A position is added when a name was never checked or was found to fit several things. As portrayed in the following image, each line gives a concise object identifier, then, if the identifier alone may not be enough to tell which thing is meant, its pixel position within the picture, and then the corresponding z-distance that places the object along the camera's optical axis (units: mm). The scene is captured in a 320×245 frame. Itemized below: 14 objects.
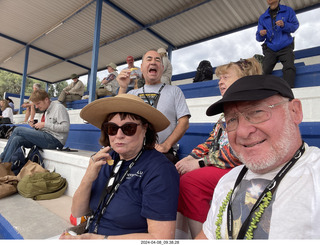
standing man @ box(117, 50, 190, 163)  2090
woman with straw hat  1175
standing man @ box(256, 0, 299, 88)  3557
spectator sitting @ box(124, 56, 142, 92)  3646
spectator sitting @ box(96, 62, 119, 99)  7164
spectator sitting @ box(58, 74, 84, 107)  8938
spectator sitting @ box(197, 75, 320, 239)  681
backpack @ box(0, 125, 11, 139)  7060
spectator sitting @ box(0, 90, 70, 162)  3906
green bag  2931
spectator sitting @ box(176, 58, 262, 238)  1384
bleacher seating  2542
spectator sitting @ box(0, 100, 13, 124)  8406
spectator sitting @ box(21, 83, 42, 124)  7570
